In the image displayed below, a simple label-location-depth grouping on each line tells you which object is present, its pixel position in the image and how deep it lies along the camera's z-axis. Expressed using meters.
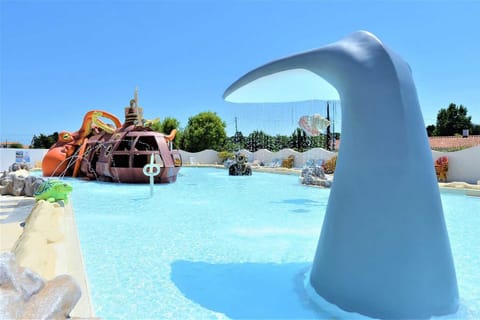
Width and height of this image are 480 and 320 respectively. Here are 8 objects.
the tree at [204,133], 38.78
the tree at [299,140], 36.79
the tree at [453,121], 45.09
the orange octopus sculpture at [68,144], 17.17
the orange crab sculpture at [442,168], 15.13
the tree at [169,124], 43.97
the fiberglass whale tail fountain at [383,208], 2.73
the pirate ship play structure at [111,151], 14.62
